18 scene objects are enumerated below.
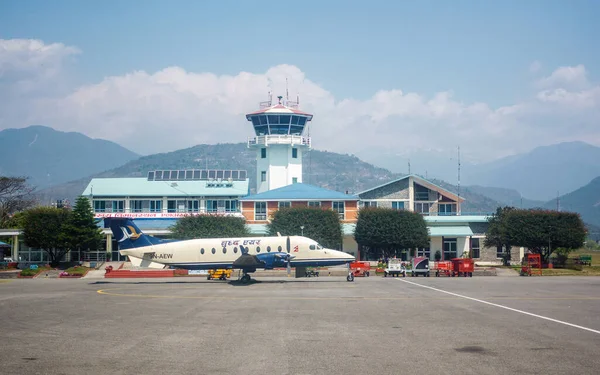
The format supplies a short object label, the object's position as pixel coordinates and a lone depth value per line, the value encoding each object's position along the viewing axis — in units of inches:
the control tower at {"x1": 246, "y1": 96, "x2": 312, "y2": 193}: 4264.3
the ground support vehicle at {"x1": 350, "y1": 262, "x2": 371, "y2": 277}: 2377.5
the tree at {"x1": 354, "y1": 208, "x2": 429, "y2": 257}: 3171.8
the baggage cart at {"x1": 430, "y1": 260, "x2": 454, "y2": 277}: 2410.9
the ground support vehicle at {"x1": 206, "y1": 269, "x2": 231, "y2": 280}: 2186.5
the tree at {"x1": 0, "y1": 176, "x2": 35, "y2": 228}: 4525.1
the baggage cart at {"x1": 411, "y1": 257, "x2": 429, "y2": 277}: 2400.3
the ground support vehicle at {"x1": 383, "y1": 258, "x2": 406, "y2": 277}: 2385.6
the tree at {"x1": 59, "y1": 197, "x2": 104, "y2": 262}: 2893.7
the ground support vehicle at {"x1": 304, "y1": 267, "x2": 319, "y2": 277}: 2295.9
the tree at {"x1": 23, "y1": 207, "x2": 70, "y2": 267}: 2861.7
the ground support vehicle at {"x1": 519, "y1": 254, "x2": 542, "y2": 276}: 2472.9
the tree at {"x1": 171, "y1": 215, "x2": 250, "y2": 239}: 3014.3
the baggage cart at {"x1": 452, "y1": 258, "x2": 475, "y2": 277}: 2373.3
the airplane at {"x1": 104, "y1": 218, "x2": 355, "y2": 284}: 1946.4
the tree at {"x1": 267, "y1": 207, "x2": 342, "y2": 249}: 3164.4
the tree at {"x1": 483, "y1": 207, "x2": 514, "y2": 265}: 3271.9
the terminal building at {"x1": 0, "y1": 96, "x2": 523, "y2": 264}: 3572.8
